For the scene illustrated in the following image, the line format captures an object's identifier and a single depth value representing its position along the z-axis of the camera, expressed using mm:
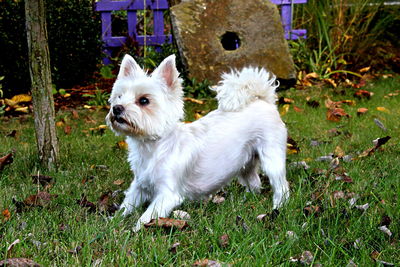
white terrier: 3584
